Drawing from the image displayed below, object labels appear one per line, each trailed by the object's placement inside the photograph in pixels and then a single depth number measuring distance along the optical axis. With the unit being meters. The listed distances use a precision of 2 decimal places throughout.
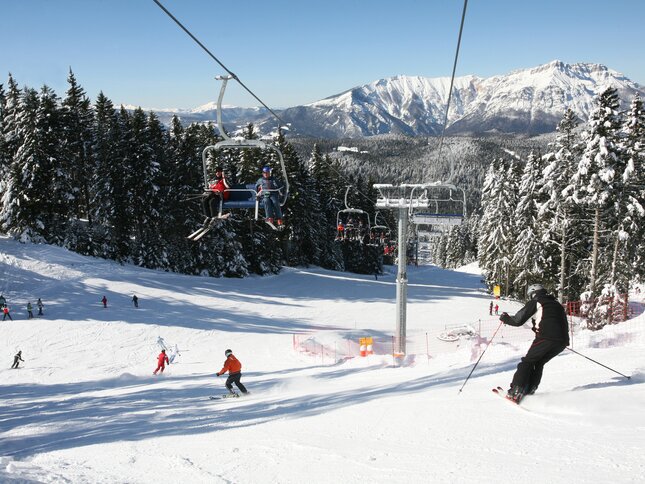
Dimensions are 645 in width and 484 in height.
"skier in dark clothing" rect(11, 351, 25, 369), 21.64
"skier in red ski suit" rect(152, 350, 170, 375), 19.73
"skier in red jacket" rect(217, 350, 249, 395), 13.12
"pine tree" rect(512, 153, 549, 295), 36.34
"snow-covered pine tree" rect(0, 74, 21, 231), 40.25
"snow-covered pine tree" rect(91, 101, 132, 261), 44.03
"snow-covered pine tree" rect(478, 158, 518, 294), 45.72
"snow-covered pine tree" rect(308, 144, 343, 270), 60.88
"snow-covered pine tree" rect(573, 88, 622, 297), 23.39
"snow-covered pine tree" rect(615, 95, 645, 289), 23.56
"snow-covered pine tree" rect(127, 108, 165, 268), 44.22
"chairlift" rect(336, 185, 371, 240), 30.12
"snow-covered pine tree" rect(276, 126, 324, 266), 50.56
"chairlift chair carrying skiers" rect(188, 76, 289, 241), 11.15
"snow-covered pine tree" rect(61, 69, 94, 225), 45.62
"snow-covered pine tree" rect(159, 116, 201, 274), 45.88
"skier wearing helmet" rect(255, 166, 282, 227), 13.08
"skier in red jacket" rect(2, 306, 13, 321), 29.86
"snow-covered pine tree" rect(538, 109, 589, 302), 28.45
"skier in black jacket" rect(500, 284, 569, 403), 7.83
